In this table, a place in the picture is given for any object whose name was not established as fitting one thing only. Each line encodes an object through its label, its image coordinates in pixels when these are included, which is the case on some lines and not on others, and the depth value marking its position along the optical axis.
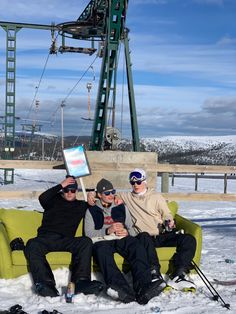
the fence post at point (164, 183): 12.80
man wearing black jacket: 5.17
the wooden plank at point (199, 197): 9.24
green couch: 5.50
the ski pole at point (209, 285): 4.92
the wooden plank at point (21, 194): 8.73
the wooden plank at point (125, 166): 9.36
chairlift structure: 13.30
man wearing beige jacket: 5.71
